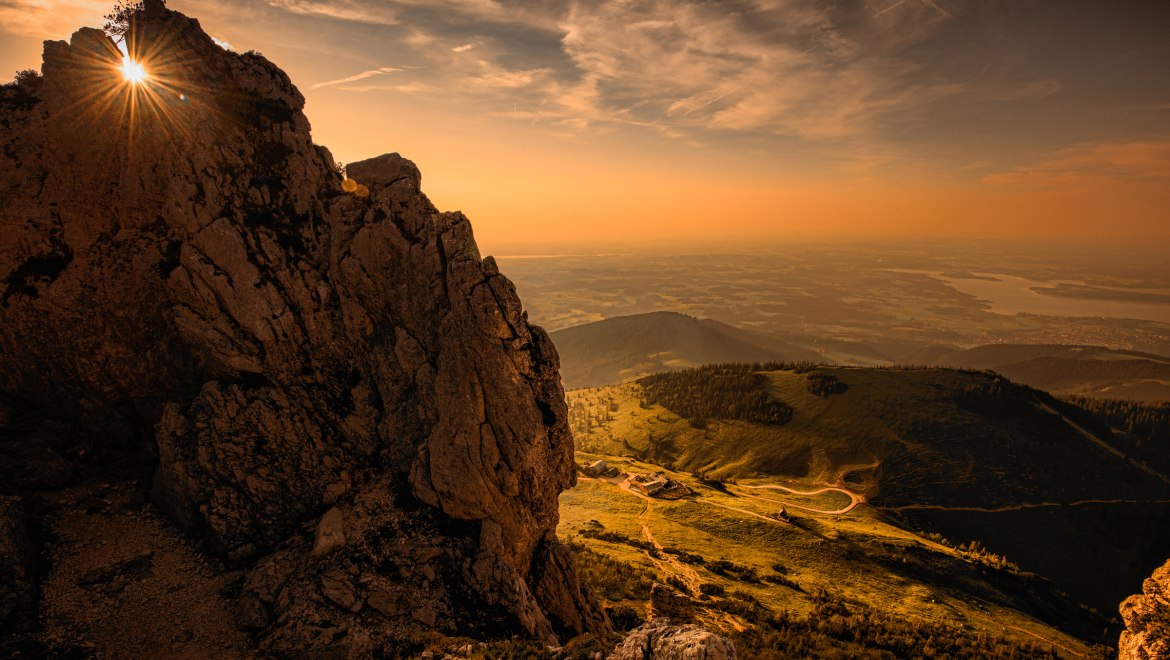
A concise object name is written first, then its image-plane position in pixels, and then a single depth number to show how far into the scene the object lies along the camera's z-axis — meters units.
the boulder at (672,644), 18.34
